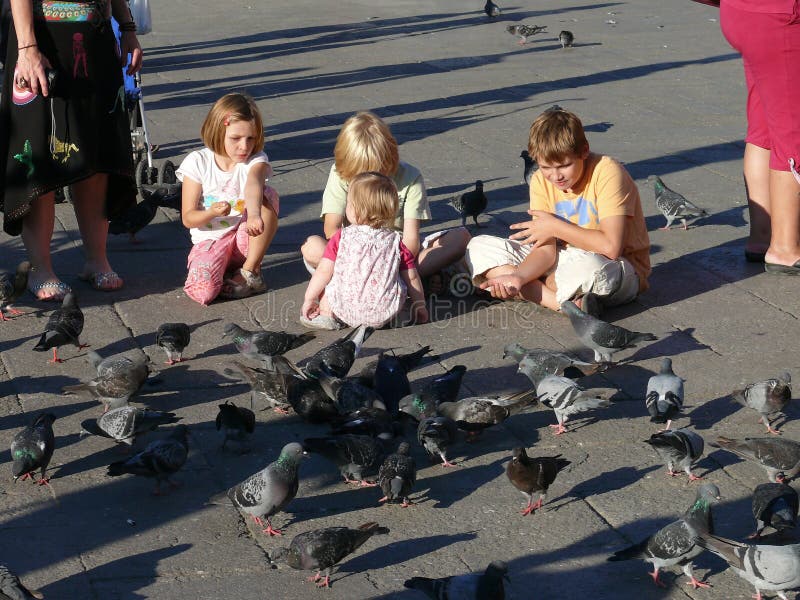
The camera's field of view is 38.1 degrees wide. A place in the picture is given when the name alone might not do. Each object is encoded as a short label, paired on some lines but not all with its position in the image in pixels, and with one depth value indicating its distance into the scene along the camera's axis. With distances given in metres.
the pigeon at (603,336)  5.36
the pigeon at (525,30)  15.64
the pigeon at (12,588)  3.37
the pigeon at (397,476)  4.10
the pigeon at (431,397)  4.76
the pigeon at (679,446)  4.24
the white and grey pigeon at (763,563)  3.42
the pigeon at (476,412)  4.59
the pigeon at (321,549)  3.63
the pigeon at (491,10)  18.58
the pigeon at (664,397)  4.59
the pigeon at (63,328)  5.39
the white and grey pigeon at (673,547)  3.60
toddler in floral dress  5.79
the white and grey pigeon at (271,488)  3.95
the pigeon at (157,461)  4.15
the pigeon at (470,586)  3.41
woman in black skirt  5.74
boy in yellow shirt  5.89
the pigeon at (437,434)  4.37
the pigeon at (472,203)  7.29
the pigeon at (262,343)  5.33
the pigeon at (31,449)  4.23
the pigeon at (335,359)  5.06
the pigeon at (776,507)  3.81
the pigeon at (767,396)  4.65
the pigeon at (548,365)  5.02
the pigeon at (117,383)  4.87
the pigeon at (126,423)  4.47
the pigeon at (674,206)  7.34
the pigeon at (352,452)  4.22
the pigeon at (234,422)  4.52
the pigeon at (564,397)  4.63
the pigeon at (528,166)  8.20
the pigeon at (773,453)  4.20
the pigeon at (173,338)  5.38
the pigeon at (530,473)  4.07
